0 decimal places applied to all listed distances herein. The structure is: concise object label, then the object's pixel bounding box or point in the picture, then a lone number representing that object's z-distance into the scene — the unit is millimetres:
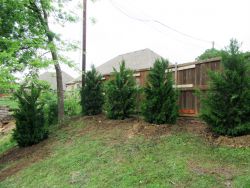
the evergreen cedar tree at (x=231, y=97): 3607
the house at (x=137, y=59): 15517
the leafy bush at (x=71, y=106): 8169
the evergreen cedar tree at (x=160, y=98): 4576
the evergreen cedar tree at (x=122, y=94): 5389
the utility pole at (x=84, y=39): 7250
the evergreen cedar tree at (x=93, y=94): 6381
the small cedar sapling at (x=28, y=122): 5786
